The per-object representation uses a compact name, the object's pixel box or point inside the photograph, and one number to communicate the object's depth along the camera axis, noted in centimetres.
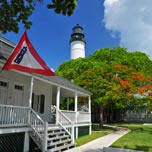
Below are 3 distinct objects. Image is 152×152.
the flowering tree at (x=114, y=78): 2264
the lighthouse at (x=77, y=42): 4903
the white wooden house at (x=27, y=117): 1044
